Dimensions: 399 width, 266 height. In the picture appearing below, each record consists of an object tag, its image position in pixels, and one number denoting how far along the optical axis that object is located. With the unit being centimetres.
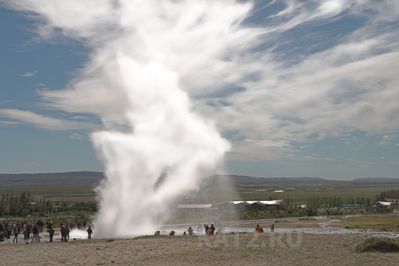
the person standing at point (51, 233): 3612
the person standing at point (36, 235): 3634
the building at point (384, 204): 9631
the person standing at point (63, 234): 3634
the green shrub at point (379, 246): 2677
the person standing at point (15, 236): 3693
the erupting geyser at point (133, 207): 4500
